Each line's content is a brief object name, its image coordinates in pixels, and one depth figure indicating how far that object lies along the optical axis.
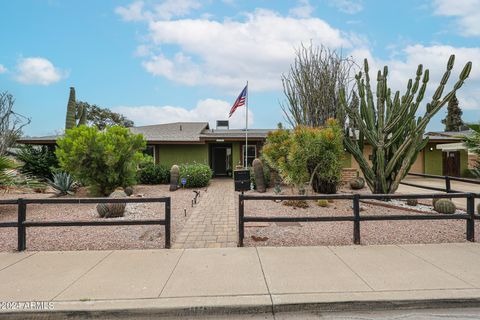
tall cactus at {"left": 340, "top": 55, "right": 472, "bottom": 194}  7.97
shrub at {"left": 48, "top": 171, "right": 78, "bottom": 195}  9.83
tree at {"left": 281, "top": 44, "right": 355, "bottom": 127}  12.31
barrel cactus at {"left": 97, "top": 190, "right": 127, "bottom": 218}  6.73
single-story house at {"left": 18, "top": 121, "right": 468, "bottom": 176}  15.36
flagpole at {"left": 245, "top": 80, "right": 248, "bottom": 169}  13.48
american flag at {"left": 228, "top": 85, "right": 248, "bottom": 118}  13.16
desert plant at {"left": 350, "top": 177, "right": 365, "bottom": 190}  11.64
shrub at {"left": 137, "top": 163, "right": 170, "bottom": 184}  13.88
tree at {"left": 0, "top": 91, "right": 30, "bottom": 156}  16.80
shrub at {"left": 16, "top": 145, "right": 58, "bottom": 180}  12.88
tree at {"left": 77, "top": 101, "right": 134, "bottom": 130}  33.50
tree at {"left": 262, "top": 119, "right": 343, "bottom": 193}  8.10
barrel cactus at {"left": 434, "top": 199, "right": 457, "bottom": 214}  6.85
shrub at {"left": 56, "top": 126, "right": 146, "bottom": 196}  8.93
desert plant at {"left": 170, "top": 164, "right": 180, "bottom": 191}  11.76
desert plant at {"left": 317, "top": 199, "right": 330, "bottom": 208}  7.98
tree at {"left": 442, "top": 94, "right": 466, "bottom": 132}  38.62
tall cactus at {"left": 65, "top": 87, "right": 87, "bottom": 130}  13.67
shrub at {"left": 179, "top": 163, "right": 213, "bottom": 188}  12.21
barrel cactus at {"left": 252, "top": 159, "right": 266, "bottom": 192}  10.95
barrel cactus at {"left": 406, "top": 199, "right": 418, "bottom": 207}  8.00
